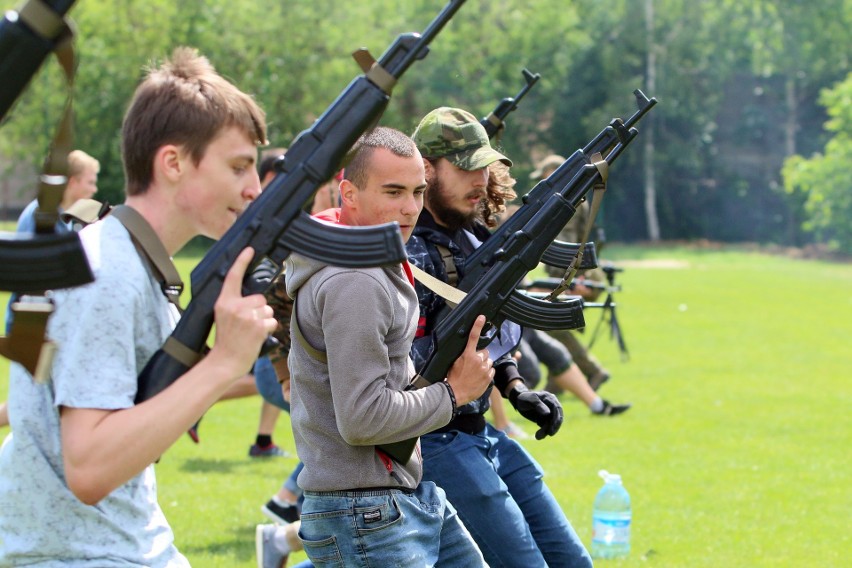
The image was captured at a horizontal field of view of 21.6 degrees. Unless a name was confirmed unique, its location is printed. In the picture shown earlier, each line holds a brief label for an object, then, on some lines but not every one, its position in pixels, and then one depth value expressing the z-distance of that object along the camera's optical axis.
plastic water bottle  12.90
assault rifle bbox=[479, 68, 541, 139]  11.18
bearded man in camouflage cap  7.93
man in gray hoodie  6.38
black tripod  19.94
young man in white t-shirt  4.83
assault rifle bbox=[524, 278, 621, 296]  17.98
